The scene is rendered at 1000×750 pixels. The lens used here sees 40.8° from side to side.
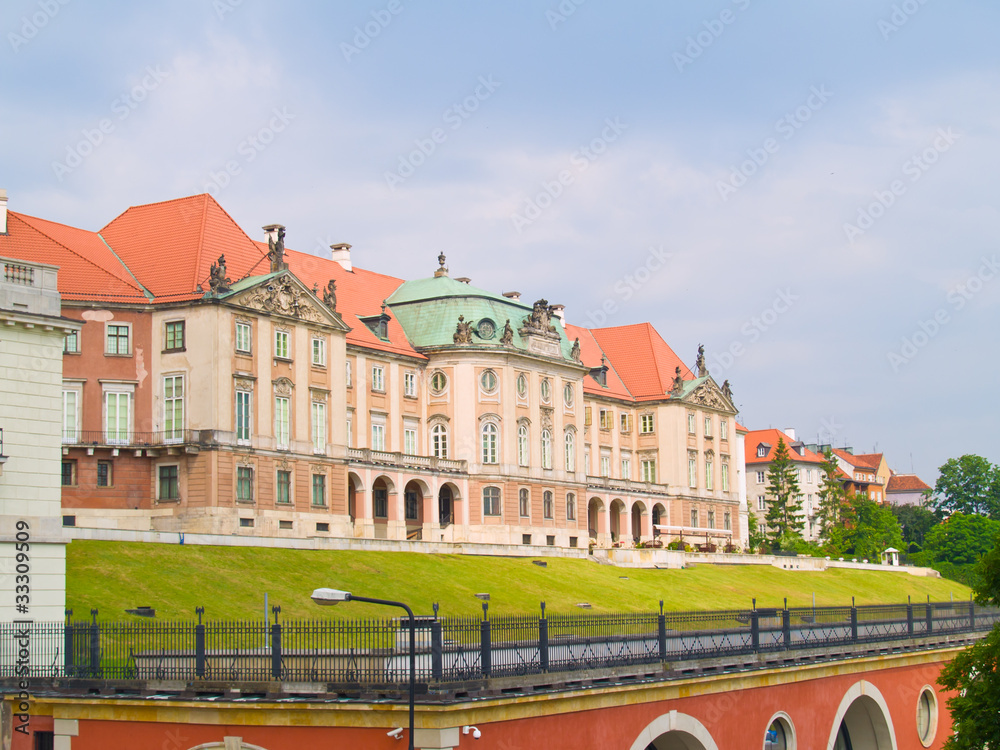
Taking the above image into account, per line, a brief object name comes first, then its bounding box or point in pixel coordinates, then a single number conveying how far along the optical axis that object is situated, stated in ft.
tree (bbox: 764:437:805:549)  422.41
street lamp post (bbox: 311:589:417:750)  78.02
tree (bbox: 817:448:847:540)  460.55
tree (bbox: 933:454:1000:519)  513.04
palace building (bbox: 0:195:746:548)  217.77
